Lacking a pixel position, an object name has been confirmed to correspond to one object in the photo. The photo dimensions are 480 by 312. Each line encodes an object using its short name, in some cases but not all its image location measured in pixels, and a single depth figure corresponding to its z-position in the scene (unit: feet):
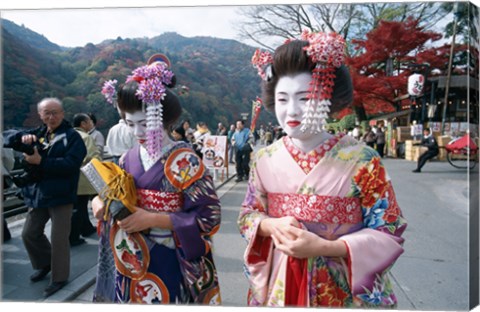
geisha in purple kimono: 5.16
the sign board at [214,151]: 24.26
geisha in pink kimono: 4.14
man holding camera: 8.09
